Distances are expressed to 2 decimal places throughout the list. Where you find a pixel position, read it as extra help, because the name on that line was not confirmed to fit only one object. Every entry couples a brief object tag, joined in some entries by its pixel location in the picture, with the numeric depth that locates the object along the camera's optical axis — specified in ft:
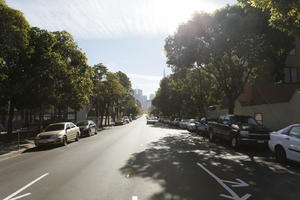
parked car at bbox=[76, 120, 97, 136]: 73.51
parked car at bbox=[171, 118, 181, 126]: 135.90
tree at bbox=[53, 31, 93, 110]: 67.36
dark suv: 40.32
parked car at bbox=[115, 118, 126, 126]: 164.94
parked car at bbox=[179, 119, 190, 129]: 106.42
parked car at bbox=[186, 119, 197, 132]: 86.61
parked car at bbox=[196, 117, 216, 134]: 71.19
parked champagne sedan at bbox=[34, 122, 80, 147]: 47.15
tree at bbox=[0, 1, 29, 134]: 43.47
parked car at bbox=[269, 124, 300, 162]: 26.97
